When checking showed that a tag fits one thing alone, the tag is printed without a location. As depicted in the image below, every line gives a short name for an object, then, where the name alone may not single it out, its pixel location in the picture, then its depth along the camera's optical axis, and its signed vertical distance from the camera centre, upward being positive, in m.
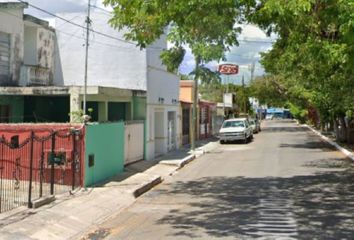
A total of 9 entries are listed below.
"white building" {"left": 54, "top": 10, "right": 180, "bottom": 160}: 27.02 +2.29
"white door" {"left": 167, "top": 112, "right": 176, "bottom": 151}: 32.88 -0.91
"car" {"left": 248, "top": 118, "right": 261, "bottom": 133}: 60.16 -1.10
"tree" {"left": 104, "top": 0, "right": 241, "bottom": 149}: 11.41 +1.87
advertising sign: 69.18 +5.35
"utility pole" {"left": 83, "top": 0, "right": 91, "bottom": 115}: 24.89 +3.71
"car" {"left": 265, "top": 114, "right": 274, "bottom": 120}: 162.62 -0.43
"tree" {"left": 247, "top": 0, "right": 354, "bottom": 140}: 11.05 +1.96
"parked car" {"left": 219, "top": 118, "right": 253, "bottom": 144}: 42.89 -1.14
